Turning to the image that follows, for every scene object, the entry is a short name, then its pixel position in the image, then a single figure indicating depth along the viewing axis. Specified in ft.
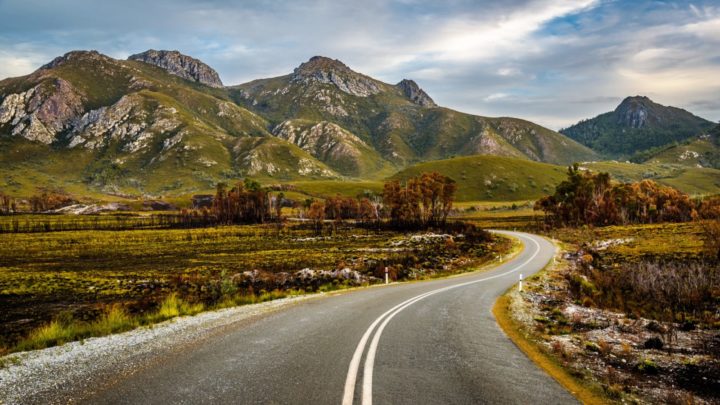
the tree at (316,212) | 522.47
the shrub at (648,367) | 31.76
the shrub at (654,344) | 38.63
